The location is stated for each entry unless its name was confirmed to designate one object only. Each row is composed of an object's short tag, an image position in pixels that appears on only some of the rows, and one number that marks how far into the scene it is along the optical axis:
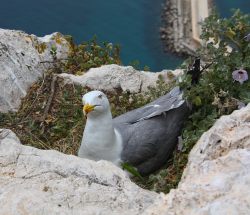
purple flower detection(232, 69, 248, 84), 2.82
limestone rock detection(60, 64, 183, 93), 3.99
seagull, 3.11
